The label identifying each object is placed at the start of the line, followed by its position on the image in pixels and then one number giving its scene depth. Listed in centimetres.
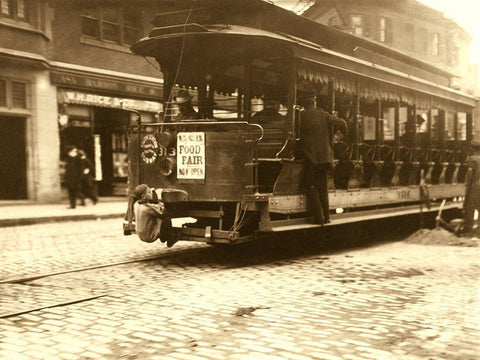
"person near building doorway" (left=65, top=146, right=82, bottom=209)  1717
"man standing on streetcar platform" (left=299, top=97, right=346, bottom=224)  869
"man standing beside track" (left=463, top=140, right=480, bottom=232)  1114
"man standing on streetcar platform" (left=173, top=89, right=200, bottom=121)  871
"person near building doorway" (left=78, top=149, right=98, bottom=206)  1767
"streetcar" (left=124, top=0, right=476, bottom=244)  790
